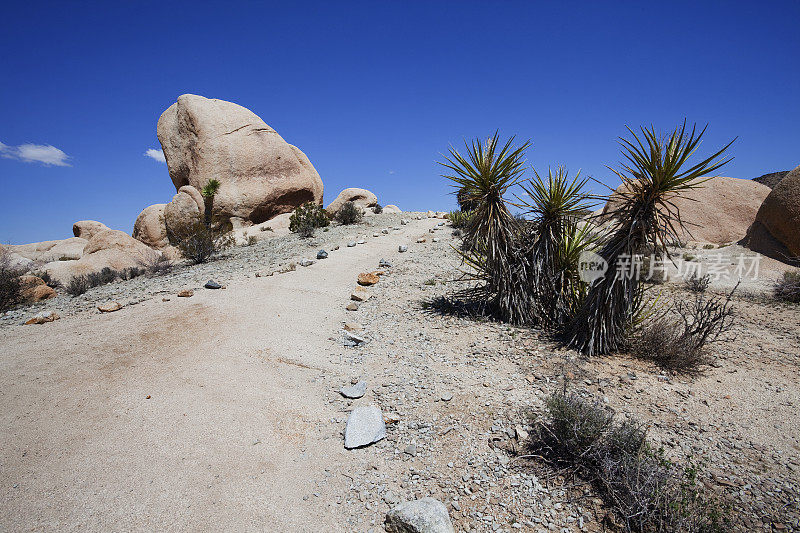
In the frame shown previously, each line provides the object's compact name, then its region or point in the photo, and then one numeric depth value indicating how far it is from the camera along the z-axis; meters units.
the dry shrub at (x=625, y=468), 2.54
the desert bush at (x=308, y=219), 16.73
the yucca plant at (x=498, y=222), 5.83
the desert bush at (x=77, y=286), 8.88
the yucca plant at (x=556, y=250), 5.49
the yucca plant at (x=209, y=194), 17.09
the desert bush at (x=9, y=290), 8.05
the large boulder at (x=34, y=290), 8.84
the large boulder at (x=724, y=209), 12.77
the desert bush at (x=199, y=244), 11.74
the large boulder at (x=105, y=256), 12.05
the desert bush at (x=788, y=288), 7.63
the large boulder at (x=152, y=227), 18.28
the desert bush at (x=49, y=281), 10.86
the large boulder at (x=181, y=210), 16.89
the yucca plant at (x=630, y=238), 4.23
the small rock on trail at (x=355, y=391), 4.23
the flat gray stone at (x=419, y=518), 2.51
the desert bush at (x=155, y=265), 10.34
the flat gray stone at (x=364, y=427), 3.50
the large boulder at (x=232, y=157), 17.75
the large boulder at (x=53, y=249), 19.91
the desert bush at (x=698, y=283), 8.22
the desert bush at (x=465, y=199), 6.13
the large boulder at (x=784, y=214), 9.98
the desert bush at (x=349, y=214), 17.75
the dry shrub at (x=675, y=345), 4.64
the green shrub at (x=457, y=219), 15.81
